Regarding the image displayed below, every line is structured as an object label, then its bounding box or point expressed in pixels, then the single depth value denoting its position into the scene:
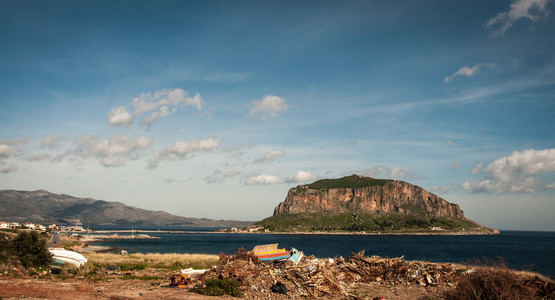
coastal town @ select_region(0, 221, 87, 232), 141.70
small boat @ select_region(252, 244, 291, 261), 29.25
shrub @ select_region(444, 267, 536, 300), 12.42
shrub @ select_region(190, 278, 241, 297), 18.09
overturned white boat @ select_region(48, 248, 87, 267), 28.02
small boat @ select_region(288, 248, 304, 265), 25.40
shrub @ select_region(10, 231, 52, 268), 25.95
